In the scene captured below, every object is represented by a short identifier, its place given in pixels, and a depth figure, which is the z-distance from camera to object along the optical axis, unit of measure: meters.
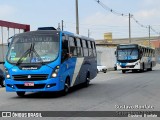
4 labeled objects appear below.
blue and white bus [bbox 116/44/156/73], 40.88
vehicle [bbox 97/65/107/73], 45.69
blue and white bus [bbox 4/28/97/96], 14.81
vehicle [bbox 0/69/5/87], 23.80
